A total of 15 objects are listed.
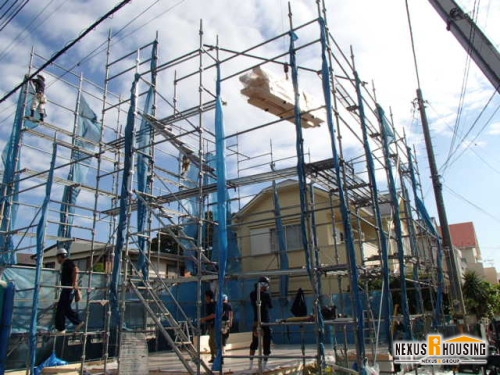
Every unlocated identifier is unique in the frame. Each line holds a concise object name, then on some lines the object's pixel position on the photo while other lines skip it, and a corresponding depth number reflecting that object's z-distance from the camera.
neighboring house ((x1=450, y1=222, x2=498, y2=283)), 46.09
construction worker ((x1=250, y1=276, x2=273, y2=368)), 7.76
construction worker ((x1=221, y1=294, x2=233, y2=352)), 8.09
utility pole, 12.77
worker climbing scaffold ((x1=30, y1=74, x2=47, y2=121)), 10.36
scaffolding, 6.76
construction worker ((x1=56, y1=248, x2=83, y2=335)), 8.22
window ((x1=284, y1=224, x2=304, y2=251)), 17.47
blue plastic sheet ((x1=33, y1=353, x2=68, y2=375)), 8.90
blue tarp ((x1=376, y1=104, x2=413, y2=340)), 8.55
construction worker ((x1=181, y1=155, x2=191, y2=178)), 9.78
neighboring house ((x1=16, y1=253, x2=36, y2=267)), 27.60
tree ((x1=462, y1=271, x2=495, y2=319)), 18.00
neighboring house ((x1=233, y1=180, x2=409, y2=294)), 16.86
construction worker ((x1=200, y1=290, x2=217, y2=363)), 7.99
